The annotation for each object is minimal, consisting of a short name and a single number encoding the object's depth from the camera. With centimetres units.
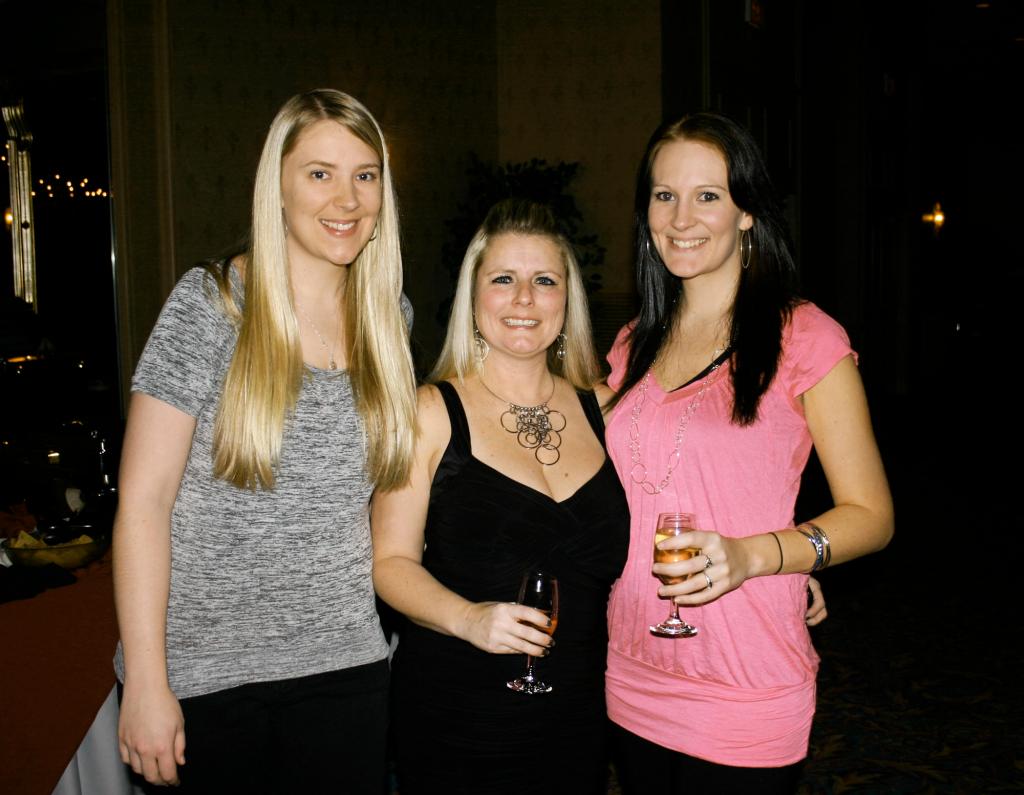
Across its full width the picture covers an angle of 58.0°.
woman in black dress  202
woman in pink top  187
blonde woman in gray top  164
